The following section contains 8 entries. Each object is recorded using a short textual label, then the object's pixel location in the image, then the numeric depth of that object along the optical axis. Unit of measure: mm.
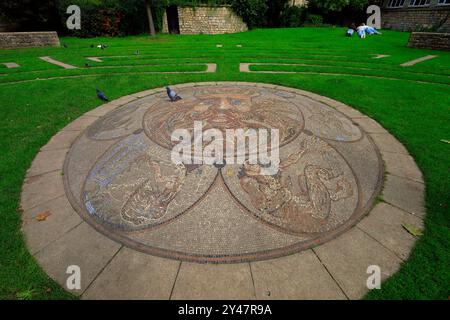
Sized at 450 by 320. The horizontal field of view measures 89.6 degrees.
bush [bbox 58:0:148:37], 27547
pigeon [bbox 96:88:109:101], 8203
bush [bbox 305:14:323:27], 38594
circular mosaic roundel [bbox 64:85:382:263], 3396
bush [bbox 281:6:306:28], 38531
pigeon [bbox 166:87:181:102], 7355
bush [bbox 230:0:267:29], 31734
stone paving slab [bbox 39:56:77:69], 13447
